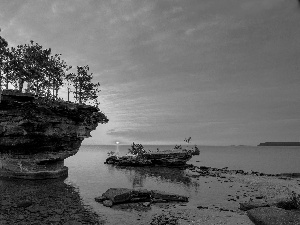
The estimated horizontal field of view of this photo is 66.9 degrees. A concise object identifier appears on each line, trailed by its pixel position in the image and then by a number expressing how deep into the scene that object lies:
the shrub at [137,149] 73.50
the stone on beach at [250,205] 22.38
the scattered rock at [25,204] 21.71
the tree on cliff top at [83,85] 54.12
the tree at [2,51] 36.57
